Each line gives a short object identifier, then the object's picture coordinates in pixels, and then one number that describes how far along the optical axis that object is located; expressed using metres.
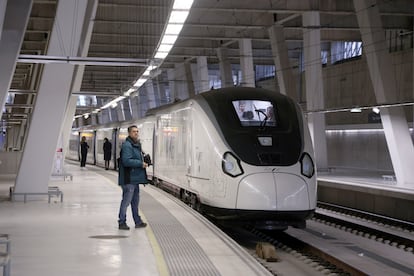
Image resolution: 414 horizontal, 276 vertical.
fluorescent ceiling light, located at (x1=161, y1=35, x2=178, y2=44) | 13.88
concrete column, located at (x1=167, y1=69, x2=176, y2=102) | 46.45
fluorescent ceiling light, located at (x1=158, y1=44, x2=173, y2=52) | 14.69
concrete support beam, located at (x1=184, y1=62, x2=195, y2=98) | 43.67
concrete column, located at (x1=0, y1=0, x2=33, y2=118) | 12.62
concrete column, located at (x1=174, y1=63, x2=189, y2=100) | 44.66
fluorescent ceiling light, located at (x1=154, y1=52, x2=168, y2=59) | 15.30
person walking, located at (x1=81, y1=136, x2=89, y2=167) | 35.44
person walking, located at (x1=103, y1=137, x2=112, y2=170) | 33.38
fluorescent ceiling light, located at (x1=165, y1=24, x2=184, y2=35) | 12.85
